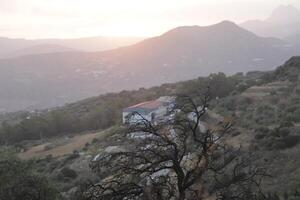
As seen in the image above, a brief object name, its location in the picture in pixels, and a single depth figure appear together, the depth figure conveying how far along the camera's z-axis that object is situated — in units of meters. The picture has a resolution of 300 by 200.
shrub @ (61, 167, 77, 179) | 34.83
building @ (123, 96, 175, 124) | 54.58
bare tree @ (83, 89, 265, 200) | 10.51
